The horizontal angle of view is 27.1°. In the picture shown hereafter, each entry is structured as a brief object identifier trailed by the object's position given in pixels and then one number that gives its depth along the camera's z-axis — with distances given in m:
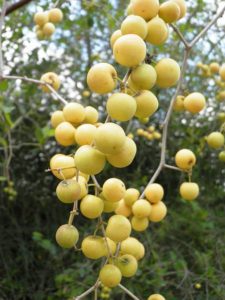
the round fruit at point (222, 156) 0.85
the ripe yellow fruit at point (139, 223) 0.60
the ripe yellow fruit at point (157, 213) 0.61
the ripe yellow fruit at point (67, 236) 0.45
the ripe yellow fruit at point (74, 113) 0.52
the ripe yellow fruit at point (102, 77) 0.41
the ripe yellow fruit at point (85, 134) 0.46
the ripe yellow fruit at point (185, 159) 0.66
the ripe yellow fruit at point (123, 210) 0.61
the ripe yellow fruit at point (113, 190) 0.46
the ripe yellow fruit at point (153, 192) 0.60
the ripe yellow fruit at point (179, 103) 0.73
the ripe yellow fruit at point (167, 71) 0.44
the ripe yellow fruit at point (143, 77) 0.40
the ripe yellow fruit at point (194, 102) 0.67
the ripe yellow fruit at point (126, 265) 0.52
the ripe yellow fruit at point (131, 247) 0.53
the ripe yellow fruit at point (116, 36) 0.47
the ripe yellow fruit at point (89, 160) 0.40
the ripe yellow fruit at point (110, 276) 0.49
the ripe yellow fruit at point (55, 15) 0.97
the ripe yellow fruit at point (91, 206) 0.45
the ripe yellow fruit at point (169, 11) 0.46
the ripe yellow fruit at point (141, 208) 0.59
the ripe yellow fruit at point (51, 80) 0.77
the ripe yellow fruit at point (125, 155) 0.39
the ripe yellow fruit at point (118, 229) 0.48
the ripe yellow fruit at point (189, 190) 0.69
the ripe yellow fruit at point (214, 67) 1.15
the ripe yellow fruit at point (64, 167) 0.45
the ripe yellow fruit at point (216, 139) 0.82
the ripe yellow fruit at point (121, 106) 0.37
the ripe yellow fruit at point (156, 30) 0.43
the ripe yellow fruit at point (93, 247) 0.48
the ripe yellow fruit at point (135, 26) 0.40
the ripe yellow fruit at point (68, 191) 0.42
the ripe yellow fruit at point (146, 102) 0.41
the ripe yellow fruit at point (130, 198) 0.61
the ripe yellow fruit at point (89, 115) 0.53
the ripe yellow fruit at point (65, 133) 0.50
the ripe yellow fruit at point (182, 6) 0.52
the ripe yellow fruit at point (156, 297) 0.58
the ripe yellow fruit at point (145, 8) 0.43
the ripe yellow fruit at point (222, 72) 0.70
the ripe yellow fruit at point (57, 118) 0.58
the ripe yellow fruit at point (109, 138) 0.36
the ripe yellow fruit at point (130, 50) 0.38
